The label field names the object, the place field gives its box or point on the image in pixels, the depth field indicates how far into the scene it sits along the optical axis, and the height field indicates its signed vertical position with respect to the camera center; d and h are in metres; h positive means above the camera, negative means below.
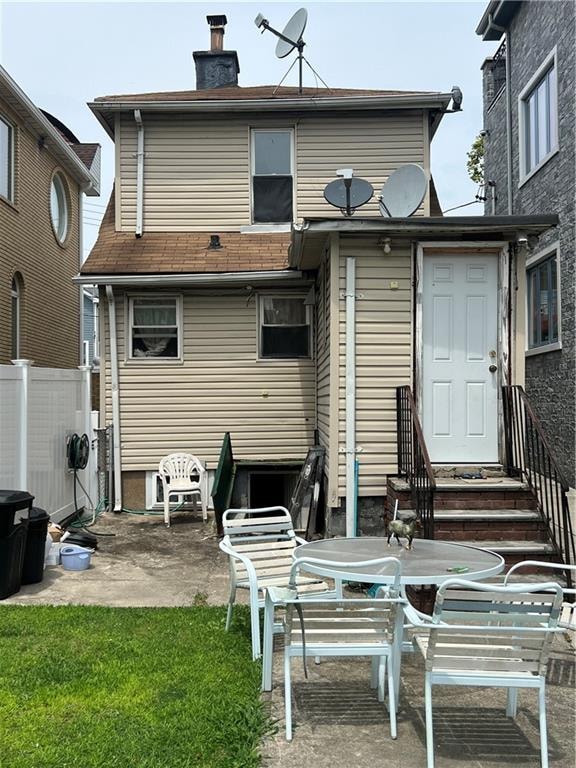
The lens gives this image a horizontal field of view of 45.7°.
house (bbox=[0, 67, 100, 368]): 11.73 +3.40
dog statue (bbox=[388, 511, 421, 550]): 4.20 -0.79
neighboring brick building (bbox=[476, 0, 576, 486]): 9.89 +3.79
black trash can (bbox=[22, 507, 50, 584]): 6.08 -1.31
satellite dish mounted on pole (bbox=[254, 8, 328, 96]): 11.08 +6.03
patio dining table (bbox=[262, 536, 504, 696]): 3.66 -0.97
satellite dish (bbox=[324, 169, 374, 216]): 8.51 +2.59
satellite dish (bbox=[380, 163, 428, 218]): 8.26 +2.55
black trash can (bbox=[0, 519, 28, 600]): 5.65 -1.31
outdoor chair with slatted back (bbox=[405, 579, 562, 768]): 3.05 -1.11
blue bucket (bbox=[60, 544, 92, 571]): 6.67 -1.52
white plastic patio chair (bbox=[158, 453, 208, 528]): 9.35 -1.06
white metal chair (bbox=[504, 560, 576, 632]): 4.24 -1.40
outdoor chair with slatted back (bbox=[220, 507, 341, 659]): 4.40 -1.20
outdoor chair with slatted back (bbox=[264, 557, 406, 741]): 3.40 -1.18
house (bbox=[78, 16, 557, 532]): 10.01 +1.95
